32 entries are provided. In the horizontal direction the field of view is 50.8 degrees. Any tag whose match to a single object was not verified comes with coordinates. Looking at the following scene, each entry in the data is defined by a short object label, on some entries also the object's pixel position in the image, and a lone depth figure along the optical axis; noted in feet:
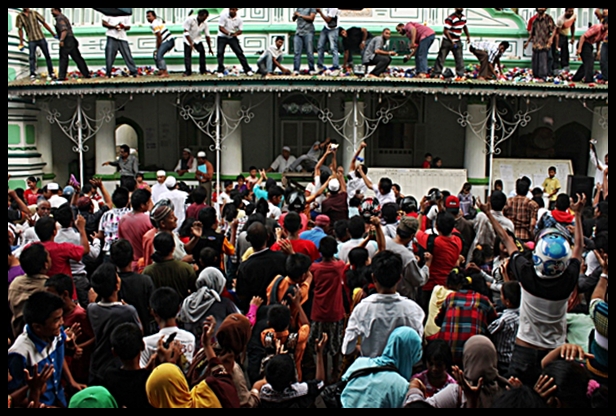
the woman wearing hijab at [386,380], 12.25
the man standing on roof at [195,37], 49.42
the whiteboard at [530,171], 50.94
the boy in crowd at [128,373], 12.35
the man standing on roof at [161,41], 51.62
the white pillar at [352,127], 49.96
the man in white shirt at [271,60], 49.06
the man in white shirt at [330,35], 49.78
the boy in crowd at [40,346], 12.44
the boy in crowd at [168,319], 14.44
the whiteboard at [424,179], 50.47
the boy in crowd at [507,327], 15.62
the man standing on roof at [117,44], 50.49
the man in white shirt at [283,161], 51.72
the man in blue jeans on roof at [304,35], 49.55
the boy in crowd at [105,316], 14.51
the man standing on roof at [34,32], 51.42
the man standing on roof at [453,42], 49.79
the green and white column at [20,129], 53.26
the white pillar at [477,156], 51.44
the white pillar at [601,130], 52.90
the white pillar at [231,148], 51.98
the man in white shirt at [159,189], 31.87
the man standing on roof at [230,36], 48.91
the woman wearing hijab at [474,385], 11.74
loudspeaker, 45.88
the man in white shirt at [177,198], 29.73
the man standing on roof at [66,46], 49.47
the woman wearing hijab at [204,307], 16.30
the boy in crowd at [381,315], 14.70
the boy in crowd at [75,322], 15.42
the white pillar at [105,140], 52.65
